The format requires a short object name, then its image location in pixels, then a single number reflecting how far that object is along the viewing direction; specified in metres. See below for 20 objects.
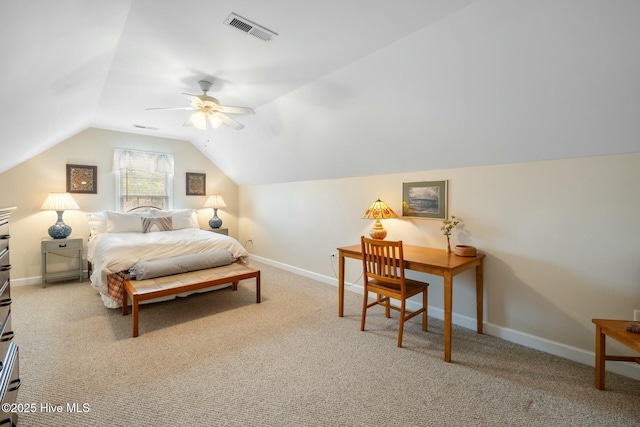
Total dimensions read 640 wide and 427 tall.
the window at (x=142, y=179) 4.85
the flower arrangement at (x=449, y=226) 2.85
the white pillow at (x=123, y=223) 4.28
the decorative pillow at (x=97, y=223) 4.29
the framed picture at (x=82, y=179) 4.43
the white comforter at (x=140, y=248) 3.04
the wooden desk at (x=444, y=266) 2.25
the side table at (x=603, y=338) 1.78
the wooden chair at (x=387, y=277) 2.48
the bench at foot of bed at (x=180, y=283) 2.72
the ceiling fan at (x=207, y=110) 2.75
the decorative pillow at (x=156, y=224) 4.45
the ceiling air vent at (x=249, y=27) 1.90
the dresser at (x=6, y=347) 1.28
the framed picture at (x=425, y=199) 3.01
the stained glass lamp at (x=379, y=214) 3.21
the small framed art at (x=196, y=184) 5.55
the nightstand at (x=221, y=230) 5.51
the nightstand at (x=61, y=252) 3.95
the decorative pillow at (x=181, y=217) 4.77
